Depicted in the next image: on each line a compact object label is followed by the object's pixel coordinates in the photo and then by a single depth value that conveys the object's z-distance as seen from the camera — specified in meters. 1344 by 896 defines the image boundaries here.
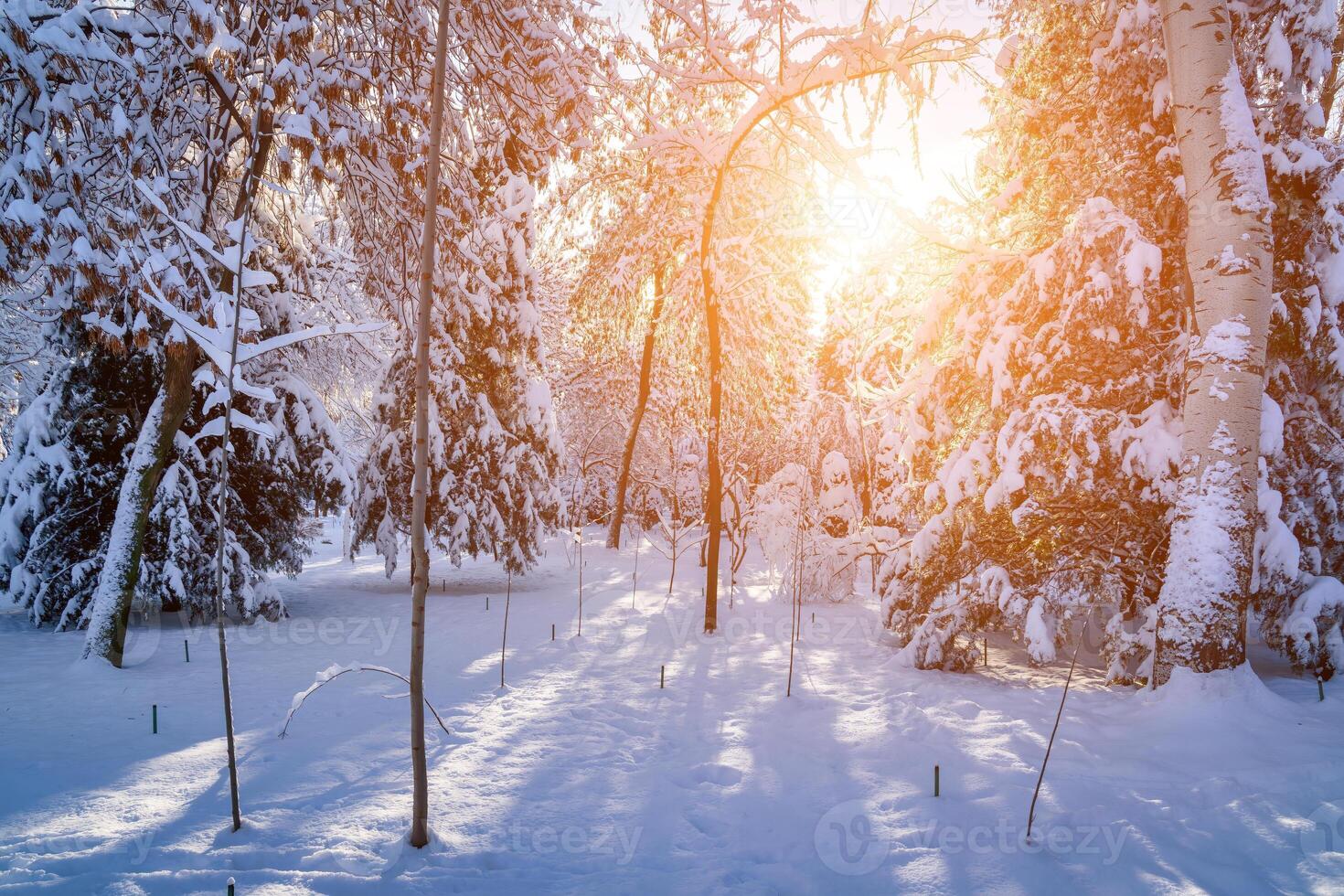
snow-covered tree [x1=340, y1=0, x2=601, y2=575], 7.25
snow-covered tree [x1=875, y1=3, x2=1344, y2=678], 6.29
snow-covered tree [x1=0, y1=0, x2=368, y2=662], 5.09
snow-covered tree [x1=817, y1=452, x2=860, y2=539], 15.63
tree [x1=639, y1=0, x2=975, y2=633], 7.00
